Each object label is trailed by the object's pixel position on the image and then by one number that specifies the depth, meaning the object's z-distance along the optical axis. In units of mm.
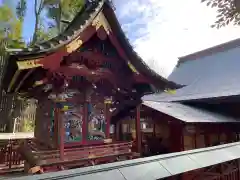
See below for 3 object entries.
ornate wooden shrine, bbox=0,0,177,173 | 4449
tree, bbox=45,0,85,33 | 18642
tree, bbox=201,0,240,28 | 4918
